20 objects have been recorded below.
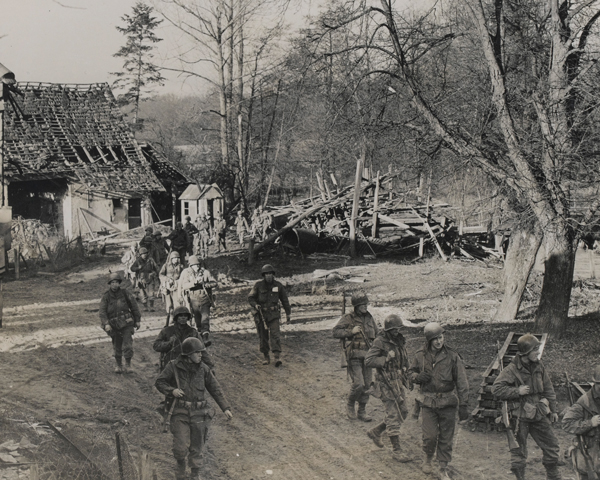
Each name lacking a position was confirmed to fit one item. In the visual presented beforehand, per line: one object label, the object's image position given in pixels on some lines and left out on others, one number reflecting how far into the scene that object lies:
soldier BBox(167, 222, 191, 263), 19.69
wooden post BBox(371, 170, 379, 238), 25.41
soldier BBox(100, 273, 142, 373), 10.77
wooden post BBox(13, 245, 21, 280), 20.67
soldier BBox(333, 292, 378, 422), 8.80
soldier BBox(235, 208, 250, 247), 27.27
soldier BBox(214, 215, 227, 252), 25.23
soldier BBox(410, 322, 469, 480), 7.02
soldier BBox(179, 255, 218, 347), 12.37
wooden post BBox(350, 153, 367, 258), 24.75
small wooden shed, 28.19
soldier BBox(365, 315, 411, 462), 7.71
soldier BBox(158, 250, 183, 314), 13.02
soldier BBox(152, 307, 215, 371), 8.63
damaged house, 28.81
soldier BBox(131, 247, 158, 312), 16.30
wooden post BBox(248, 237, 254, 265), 22.98
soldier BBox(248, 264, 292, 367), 11.30
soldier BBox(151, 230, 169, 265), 17.58
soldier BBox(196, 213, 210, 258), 23.16
